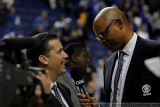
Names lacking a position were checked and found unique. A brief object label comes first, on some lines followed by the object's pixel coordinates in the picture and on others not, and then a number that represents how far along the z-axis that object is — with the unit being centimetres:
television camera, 179
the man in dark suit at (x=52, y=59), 277
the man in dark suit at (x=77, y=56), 400
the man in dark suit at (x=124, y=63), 261
